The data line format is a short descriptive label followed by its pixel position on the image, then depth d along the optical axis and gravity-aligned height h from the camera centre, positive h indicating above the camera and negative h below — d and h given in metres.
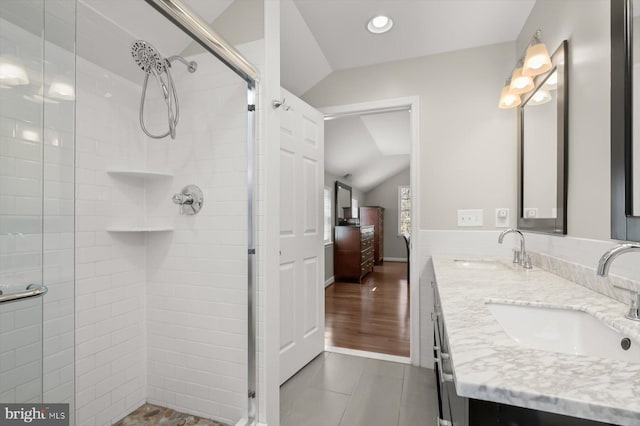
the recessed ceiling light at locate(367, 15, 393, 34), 1.97 +1.33
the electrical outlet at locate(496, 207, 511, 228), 2.11 -0.01
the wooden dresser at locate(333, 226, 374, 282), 5.23 -0.69
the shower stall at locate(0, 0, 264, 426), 1.54 -0.05
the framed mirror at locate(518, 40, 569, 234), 1.40 +0.37
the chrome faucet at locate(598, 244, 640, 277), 0.69 -0.09
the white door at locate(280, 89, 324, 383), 2.07 -0.16
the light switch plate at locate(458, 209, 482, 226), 2.17 -0.01
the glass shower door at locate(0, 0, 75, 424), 0.93 +0.07
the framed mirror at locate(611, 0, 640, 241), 0.91 +0.32
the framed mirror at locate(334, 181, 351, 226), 5.41 +0.26
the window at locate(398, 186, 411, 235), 8.07 +0.19
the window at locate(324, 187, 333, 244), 5.09 +0.01
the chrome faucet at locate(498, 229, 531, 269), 1.60 -0.24
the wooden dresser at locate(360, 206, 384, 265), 7.28 -0.14
